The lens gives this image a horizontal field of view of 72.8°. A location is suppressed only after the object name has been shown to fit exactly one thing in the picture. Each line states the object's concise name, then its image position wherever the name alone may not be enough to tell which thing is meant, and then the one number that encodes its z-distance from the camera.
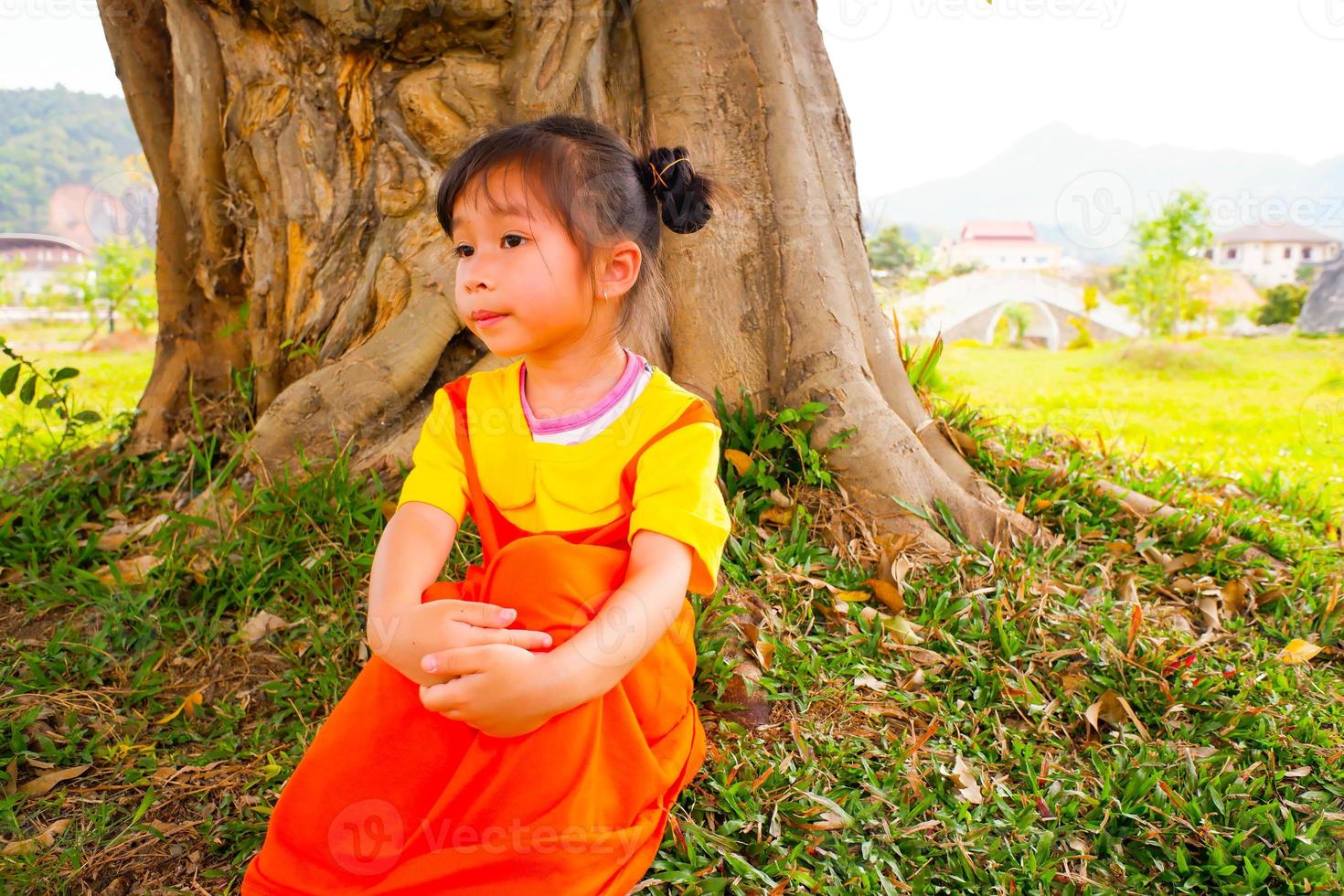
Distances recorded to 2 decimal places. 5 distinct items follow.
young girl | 1.47
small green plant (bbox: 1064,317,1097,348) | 13.05
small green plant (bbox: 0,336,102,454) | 3.01
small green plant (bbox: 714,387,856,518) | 2.75
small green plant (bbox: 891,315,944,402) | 3.51
